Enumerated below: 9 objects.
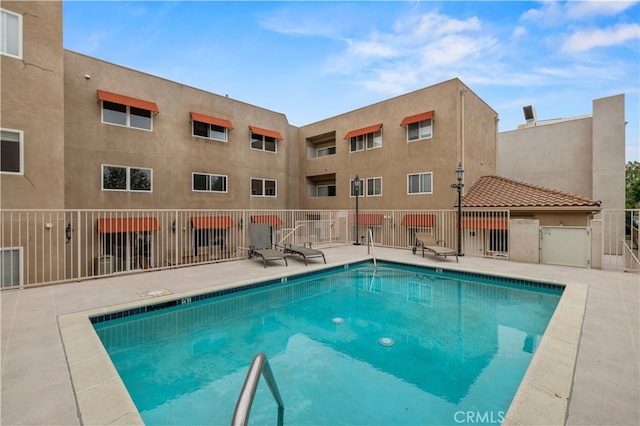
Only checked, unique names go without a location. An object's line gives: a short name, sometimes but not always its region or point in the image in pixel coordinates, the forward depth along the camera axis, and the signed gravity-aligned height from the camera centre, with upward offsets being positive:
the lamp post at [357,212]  14.01 +0.45
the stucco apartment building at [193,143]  7.80 +3.24
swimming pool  3.30 -2.26
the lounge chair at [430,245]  10.54 -1.42
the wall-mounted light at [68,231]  7.12 -0.49
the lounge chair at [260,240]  10.03 -1.08
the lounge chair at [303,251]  10.04 -1.48
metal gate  9.09 -1.17
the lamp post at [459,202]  11.43 +0.34
